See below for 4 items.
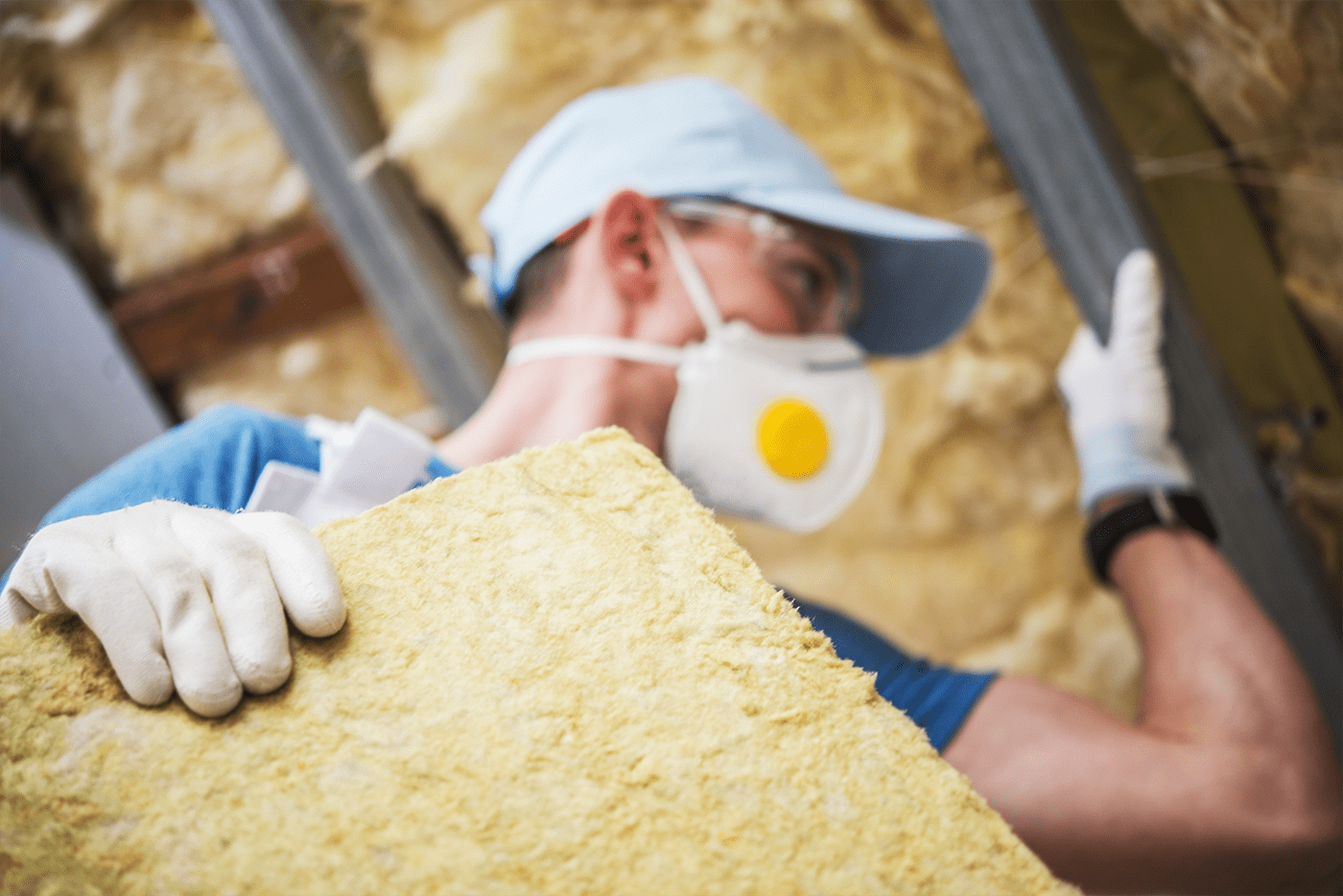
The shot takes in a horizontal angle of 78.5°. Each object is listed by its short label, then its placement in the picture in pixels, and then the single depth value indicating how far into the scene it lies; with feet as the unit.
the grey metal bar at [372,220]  4.41
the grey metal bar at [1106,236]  3.33
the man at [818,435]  2.86
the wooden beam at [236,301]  5.67
